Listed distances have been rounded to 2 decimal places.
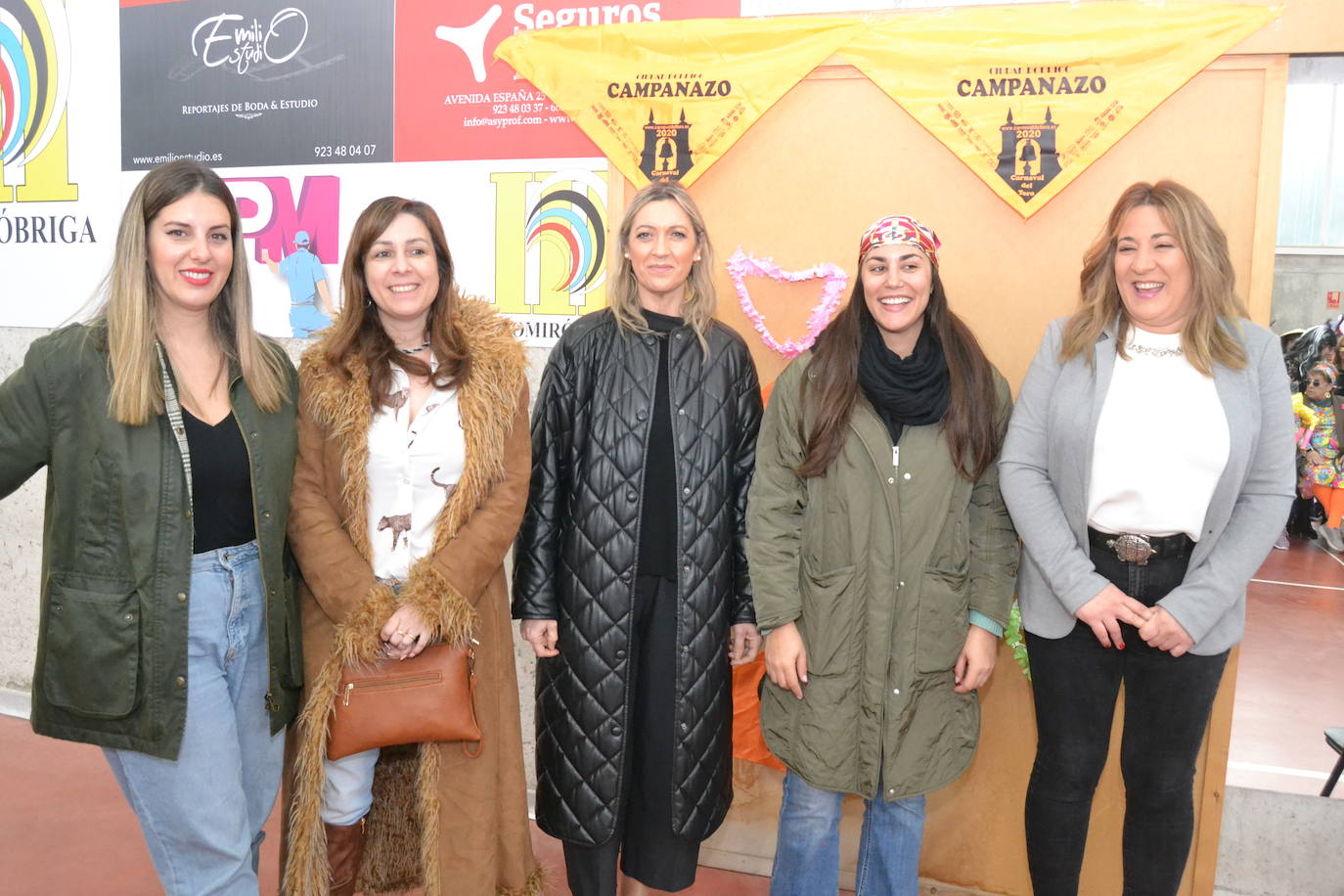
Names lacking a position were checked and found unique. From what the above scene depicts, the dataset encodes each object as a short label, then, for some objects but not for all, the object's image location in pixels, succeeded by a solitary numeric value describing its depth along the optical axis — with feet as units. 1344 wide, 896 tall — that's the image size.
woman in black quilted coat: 7.05
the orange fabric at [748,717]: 9.37
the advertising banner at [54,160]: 11.64
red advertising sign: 9.82
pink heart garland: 9.11
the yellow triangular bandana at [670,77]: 9.00
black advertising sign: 10.53
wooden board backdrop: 8.18
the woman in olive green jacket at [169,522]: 5.57
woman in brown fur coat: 6.50
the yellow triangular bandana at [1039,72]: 8.09
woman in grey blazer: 6.51
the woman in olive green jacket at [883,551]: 6.61
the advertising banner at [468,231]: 9.93
